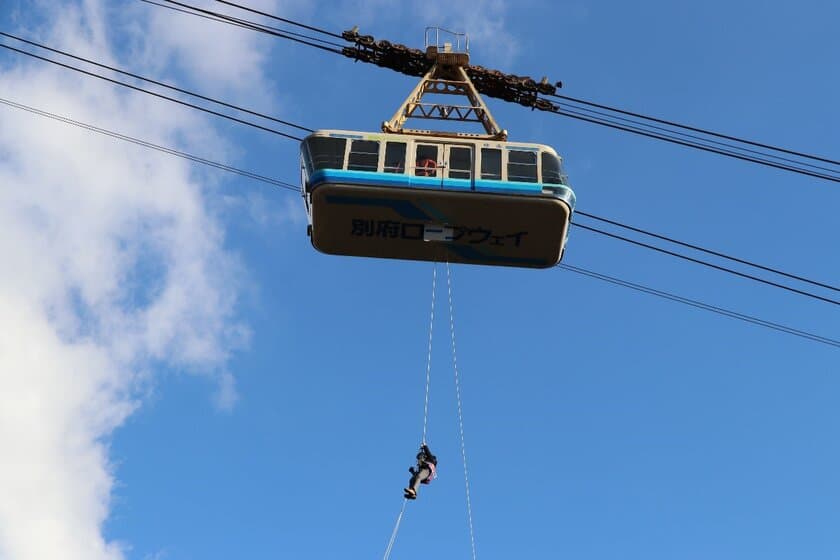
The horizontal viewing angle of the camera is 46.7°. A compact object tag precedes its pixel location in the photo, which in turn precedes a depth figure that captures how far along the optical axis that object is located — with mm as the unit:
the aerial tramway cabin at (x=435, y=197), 20078
